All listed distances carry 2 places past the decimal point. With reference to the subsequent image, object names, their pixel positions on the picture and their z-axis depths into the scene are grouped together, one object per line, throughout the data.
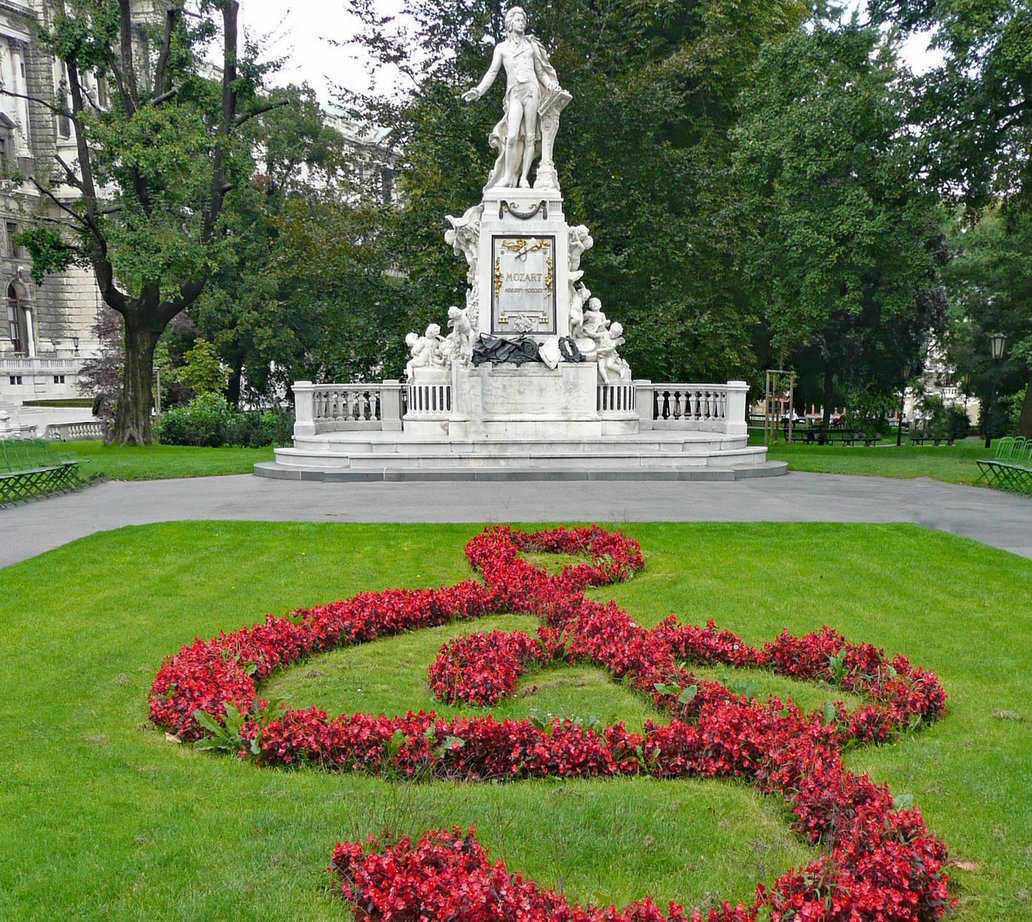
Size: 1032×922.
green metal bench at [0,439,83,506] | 13.82
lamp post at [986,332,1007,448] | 29.45
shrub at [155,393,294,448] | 29.66
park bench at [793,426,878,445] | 35.90
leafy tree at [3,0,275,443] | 24.38
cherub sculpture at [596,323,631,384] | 19.77
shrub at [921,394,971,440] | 39.94
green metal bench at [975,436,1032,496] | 14.98
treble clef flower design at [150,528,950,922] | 3.21
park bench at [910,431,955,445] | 38.78
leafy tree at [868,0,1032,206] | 20.27
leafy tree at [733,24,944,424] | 24.12
